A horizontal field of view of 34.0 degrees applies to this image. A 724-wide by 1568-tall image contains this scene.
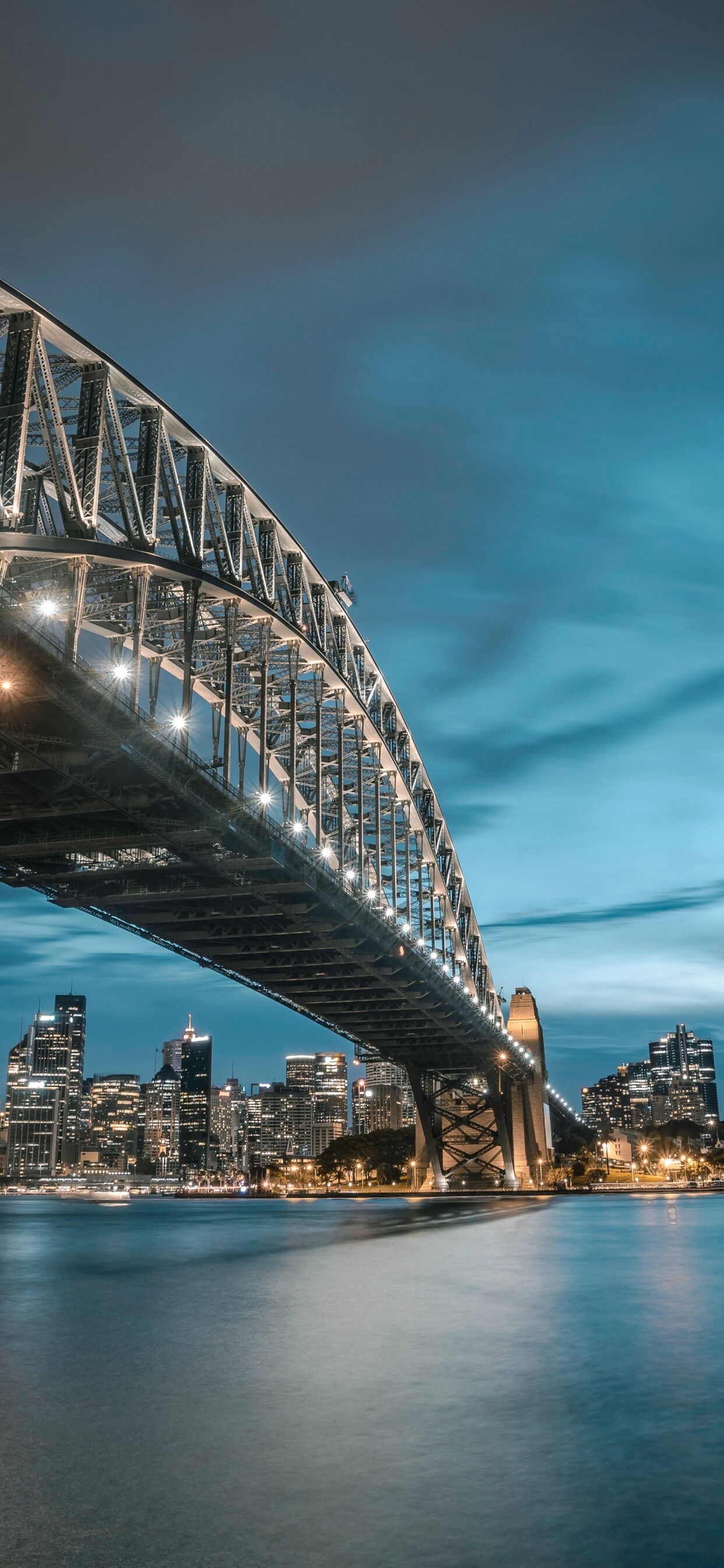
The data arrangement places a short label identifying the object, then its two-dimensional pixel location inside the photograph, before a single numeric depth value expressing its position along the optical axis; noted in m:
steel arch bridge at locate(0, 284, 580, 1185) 34.03
